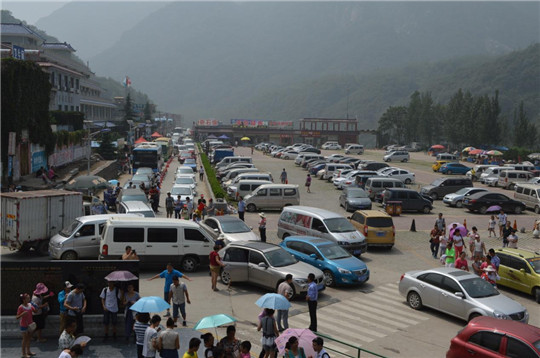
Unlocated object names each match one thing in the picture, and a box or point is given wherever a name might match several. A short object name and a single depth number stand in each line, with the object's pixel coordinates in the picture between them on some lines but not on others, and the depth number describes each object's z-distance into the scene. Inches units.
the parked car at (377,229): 898.1
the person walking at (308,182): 1611.7
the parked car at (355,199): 1251.8
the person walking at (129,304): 468.4
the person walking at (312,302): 515.2
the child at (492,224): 1040.8
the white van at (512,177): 1732.7
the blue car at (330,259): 674.2
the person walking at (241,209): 1061.0
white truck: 737.6
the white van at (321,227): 820.0
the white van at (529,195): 1353.3
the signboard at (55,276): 472.1
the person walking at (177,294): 512.1
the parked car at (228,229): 780.0
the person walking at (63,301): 461.0
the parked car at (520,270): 668.7
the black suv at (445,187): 1515.7
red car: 409.6
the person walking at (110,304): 467.8
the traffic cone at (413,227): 1074.7
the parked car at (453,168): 2158.3
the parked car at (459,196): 1379.2
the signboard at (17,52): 1907.6
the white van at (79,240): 713.6
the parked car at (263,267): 617.3
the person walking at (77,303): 454.9
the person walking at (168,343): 384.5
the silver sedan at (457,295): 546.3
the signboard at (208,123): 4702.3
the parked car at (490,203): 1311.5
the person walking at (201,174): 1819.6
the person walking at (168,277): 530.6
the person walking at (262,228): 900.9
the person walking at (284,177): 1706.4
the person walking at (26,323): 433.7
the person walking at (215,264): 621.9
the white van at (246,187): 1370.6
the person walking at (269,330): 430.3
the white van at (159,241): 685.9
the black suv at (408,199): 1282.0
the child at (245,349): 366.3
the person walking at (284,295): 495.8
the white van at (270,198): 1250.0
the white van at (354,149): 3240.2
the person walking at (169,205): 1106.1
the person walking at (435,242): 867.7
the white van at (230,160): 2069.4
